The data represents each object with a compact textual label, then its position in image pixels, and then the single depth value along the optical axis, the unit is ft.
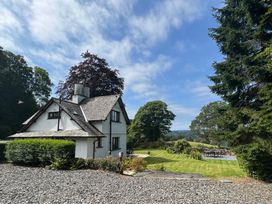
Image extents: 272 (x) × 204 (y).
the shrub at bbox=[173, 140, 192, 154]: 103.07
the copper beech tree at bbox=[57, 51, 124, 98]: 106.01
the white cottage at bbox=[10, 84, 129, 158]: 62.80
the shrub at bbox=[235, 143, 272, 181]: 37.42
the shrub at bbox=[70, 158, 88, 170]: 46.39
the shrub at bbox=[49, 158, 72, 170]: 46.21
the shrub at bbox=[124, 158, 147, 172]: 45.67
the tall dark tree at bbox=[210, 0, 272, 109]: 46.85
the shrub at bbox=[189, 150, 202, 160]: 80.28
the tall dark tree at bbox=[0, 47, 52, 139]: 108.90
